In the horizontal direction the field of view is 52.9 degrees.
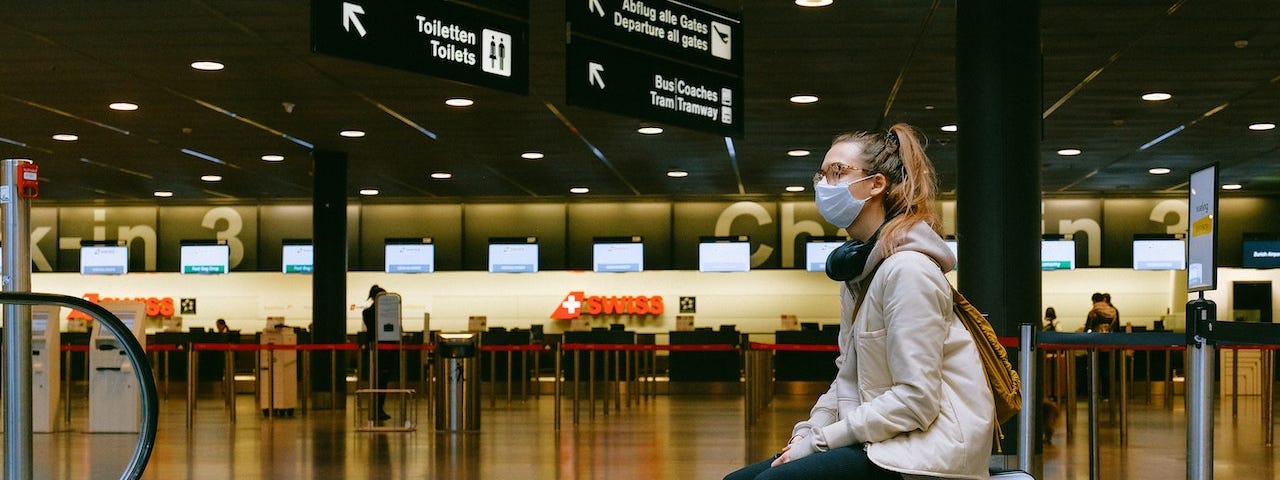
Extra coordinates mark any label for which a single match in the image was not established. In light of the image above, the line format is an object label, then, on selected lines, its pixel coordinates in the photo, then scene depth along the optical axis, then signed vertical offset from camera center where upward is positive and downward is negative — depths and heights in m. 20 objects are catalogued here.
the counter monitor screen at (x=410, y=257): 21.77 +0.09
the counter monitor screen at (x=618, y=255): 21.58 +0.12
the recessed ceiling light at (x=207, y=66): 10.10 +1.55
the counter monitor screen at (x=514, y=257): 21.69 +0.09
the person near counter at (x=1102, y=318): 15.80 -0.68
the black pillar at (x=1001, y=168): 7.67 +0.56
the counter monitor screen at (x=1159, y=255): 20.83 +0.13
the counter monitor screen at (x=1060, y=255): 21.06 +0.13
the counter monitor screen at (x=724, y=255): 21.48 +0.12
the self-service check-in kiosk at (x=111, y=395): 11.88 -1.23
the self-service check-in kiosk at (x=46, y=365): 11.54 -0.94
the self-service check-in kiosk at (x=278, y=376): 13.73 -1.24
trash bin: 11.15 -1.12
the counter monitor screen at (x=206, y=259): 22.12 +0.05
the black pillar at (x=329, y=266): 15.81 -0.05
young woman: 2.43 -0.16
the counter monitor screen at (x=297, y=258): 22.00 +0.07
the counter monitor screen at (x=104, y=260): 22.27 +0.03
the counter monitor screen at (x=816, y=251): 21.47 +0.19
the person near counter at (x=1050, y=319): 18.19 -0.81
